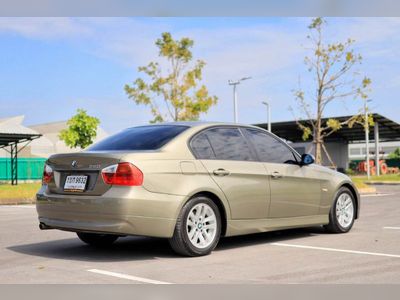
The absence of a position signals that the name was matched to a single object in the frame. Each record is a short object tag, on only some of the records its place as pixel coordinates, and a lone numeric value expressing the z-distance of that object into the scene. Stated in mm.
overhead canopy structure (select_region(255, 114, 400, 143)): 47559
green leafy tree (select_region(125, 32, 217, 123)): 32500
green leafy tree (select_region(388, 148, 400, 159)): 80394
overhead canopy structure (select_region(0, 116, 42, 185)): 29875
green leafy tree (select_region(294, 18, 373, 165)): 27203
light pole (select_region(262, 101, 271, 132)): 46088
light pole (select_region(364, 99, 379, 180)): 28272
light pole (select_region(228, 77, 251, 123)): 42125
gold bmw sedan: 6496
